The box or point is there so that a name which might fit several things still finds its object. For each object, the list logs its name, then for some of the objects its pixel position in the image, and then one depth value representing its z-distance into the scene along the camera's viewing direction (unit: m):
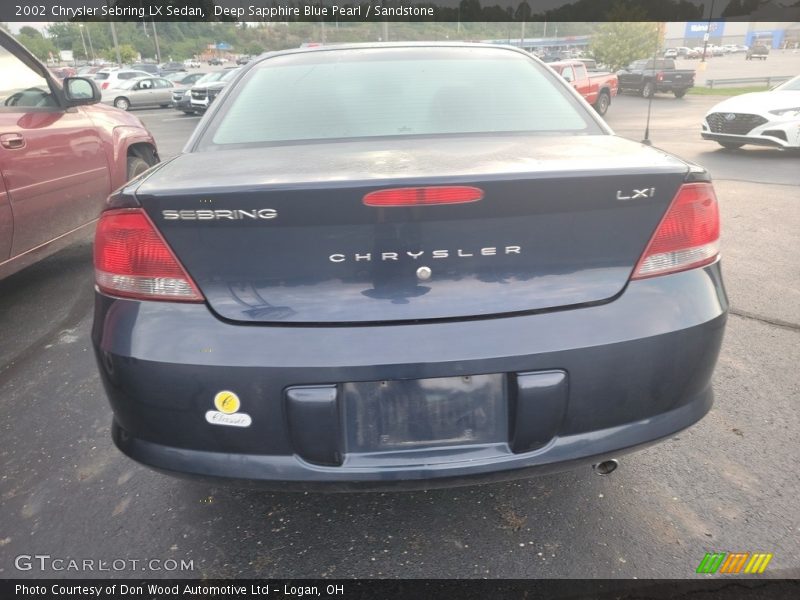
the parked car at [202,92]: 18.97
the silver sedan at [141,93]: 24.39
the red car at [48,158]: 3.41
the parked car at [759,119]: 9.21
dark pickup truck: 23.22
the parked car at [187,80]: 27.14
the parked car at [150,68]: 40.09
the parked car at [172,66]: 53.53
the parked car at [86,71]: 39.44
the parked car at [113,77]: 25.66
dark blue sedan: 1.52
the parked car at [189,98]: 20.66
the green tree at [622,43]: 30.20
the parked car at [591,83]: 15.95
